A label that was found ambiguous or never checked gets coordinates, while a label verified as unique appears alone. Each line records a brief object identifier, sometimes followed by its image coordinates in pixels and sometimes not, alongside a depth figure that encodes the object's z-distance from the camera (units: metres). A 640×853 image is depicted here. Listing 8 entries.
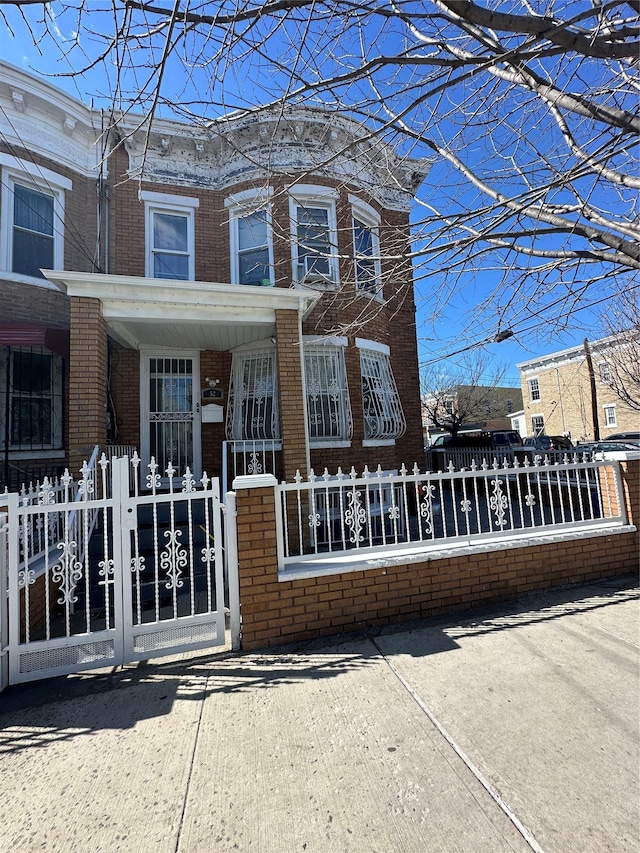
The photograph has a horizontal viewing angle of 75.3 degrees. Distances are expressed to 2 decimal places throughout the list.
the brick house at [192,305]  6.78
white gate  3.07
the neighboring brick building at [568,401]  25.19
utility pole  22.45
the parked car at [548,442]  17.45
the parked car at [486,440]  17.77
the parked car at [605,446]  13.72
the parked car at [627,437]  18.67
